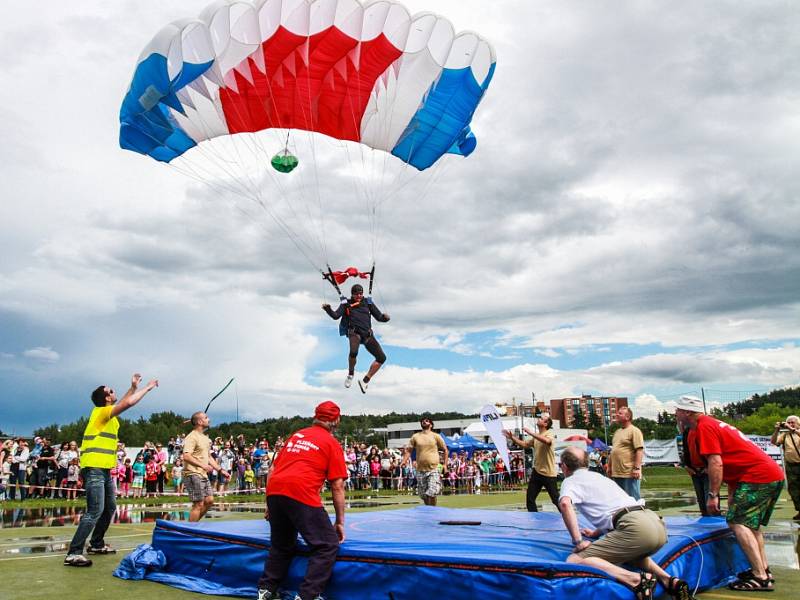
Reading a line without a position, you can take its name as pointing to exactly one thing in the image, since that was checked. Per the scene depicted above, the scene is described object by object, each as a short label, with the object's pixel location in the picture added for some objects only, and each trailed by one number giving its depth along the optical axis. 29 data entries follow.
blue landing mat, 4.18
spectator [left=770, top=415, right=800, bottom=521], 10.03
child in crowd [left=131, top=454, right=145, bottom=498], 18.91
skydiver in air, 10.38
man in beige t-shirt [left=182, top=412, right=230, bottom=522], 7.64
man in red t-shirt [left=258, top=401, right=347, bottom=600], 4.78
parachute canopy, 9.73
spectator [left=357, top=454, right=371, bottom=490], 23.06
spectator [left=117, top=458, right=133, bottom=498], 18.73
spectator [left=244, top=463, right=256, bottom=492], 21.39
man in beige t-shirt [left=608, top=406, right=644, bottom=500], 8.02
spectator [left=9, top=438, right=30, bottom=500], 16.12
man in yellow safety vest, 6.35
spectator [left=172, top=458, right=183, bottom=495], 19.91
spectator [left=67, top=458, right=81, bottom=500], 17.23
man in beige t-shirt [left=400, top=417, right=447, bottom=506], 9.94
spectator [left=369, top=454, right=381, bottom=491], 23.55
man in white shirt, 4.24
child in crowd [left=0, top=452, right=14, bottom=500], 15.04
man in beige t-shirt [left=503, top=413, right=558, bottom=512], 9.10
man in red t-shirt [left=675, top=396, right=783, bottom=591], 5.21
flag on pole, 15.46
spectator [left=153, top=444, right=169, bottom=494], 19.17
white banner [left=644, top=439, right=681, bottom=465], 27.56
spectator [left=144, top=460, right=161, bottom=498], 18.59
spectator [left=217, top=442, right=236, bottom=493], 20.44
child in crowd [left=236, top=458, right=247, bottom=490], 21.11
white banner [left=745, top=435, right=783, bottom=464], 20.97
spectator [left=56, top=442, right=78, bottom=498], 17.19
